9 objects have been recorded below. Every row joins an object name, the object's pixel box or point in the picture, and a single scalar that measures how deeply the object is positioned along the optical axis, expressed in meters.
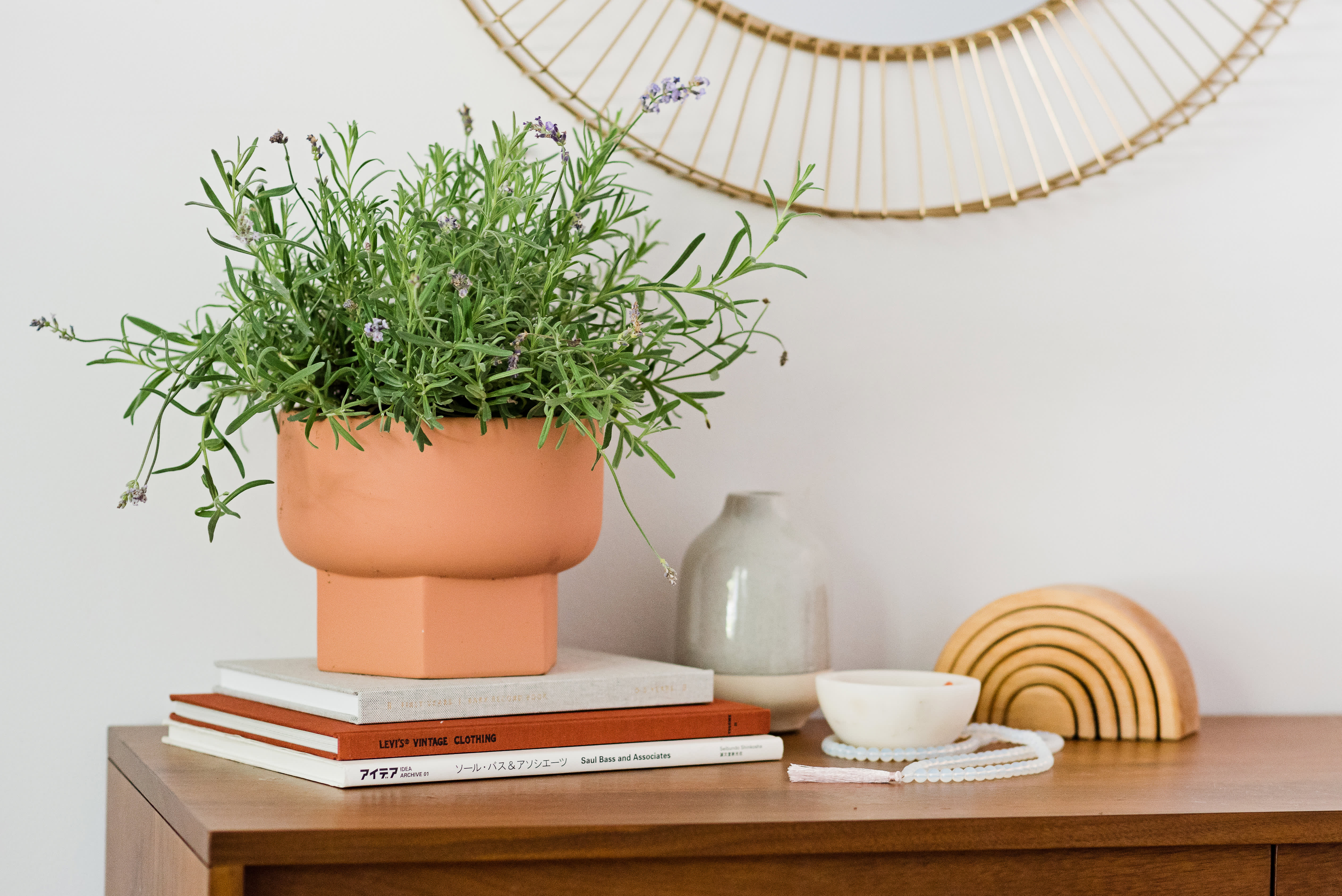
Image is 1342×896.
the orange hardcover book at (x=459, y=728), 2.02
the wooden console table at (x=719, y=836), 1.92
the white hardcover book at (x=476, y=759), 2.01
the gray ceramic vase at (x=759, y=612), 2.23
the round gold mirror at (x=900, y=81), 2.37
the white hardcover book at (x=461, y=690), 2.04
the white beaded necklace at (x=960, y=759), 2.08
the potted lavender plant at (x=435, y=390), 2.06
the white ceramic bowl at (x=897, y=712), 2.14
